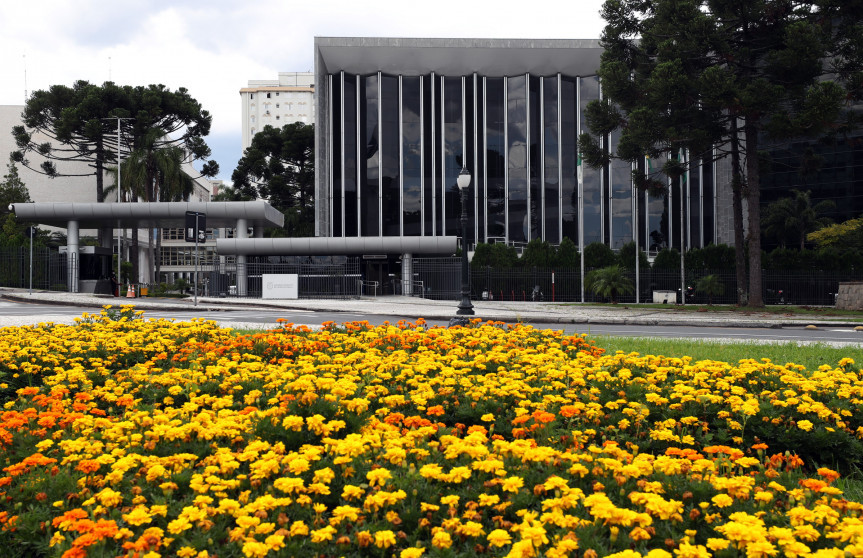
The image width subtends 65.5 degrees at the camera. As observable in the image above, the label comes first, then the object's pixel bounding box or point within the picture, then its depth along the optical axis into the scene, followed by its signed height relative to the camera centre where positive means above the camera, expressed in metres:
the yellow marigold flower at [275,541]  2.50 -0.94
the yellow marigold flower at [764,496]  3.02 -0.96
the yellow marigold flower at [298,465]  3.20 -0.84
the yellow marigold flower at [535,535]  2.48 -0.92
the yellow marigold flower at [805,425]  4.45 -0.94
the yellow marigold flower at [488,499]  2.96 -0.94
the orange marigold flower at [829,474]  3.49 -1.00
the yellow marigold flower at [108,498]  2.97 -0.91
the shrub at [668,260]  38.97 +1.47
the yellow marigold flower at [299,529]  2.65 -0.95
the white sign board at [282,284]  33.59 +0.34
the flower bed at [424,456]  2.78 -0.93
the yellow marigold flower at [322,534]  2.63 -0.96
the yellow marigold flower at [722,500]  2.95 -0.95
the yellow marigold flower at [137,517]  2.73 -0.92
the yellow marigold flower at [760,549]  2.38 -0.95
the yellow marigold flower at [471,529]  2.75 -0.99
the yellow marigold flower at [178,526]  2.70 -0.94
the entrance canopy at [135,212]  37.59 +4.61
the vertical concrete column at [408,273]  38.47 +0.90
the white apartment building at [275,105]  134.75 +37.52
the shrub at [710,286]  34.75 -0.06
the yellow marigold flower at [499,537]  2.58 -0.96
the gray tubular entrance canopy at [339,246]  37.53 +2.51
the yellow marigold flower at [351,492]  3.01 -0.91
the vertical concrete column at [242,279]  35.96 +0.68
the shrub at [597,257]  39.25 +1.73
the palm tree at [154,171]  49.53 +9.15
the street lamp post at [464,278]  16.41 +0.26
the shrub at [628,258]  39.18 +1.65
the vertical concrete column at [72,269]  35.53 +1.32
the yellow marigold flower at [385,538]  2.59 -0.96
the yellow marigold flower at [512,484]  3.06 -0.90
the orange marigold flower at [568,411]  4.52 -0.84
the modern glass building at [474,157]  48.16 +9.55
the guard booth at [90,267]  36.19 +1.47
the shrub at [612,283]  33.16 +0.16
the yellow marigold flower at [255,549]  2.47 -0.95
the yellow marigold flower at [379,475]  3.14 -0.87
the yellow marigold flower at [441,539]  2.65 -1.00
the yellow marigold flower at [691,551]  2.45 -0.98
